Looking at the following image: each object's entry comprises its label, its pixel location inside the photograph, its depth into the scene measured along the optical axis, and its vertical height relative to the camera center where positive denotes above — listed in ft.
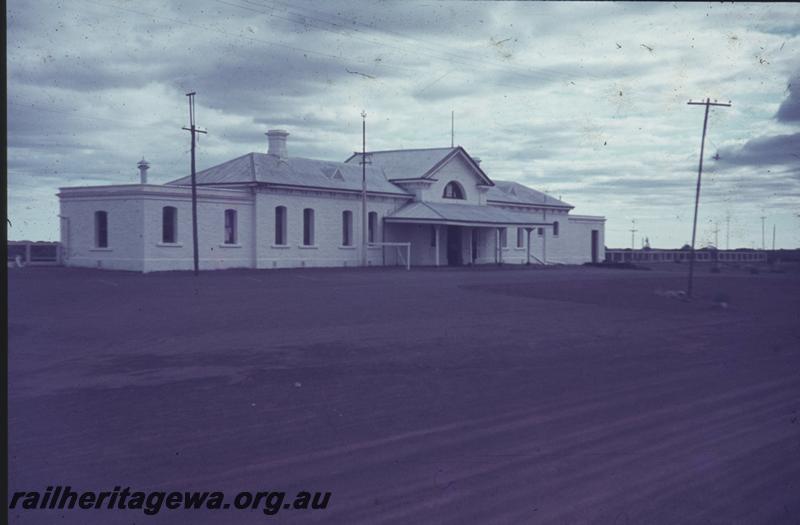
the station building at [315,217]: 121.49 +3.81
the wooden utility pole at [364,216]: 147.84 +4.14
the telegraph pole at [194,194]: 113.09 +6.12
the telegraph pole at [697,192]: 92.94 +5.50
